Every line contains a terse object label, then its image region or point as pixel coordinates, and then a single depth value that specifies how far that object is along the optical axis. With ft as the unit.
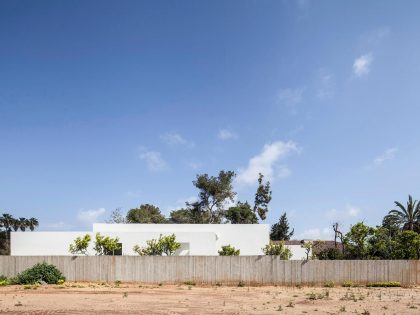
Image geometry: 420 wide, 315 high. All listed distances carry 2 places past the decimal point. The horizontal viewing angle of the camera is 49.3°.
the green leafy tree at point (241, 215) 202.69
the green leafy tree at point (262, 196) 225.35
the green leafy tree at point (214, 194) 221.05
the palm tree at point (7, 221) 221.58
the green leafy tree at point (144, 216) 227.40
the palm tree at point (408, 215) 168.66
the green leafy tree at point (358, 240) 106.32
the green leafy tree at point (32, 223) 230.68
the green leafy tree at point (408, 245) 106.73
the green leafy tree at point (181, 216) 234.17
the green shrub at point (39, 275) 91.50
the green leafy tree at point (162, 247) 113.19
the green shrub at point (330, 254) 124.47
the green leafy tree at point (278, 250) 112.37
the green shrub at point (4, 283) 90.88
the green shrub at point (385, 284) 93.76
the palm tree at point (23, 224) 226.30
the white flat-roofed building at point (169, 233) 126.21
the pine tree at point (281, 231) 250.98
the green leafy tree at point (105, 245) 113.50
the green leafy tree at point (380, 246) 108.47
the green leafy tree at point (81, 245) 112.88
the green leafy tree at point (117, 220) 237.96
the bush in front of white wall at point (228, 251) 120.47
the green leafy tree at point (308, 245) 119.57
